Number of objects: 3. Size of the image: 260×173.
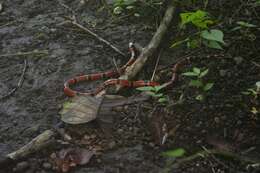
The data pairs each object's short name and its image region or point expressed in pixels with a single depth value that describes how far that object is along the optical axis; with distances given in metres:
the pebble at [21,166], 3.63
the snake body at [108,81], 4.49
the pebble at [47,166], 3.65
